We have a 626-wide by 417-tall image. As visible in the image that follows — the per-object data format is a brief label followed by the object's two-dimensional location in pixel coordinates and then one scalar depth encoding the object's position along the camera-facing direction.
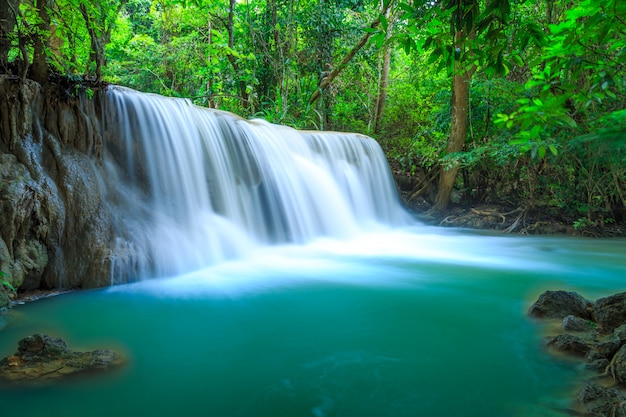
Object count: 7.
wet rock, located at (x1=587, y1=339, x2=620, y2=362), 2.25
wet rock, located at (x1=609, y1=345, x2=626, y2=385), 1.97
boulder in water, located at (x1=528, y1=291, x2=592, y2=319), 3.04
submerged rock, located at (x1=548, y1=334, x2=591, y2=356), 2.40
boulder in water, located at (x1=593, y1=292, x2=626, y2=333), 2.63
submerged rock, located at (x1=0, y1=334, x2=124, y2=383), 2.13
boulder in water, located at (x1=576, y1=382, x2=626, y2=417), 1.71
